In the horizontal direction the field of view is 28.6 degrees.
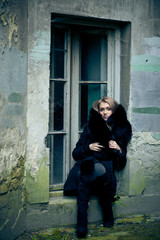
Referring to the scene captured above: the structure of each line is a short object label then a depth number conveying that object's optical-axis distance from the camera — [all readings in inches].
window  151.3
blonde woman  138.3
